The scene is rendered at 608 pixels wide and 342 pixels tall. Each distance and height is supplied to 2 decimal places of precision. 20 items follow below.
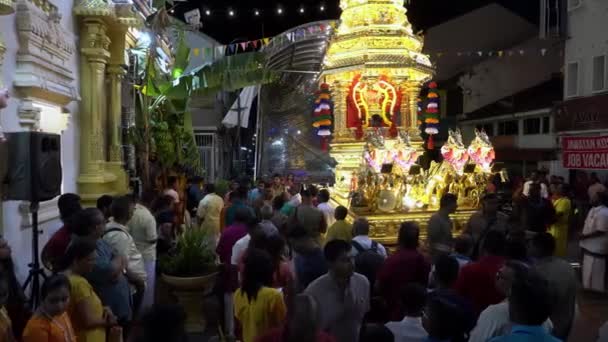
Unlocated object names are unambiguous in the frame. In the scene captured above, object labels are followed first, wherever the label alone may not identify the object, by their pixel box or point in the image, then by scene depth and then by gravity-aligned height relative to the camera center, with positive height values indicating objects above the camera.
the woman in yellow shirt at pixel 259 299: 3.39 -0.95
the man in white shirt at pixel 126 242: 4.39 -0.77
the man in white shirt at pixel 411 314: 3.00 -0.95
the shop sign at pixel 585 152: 13.22 +0.09
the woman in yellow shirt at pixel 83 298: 3.29 -0.93
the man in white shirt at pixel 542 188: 10.74 -0.69
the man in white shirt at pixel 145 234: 5.51 -0.88
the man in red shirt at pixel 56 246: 4.29 -0.79
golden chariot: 9.09 +0.41
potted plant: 5.78 -1.37
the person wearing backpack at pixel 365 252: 4.43 -0.88
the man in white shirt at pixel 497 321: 2.98 -0.95
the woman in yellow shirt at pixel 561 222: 8.02 -1.02
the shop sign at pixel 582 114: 14.24 +1.19
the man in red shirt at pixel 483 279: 3.77 -0.90
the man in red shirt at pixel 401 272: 4.11 -0.93
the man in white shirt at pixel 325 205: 7.19 -0.73
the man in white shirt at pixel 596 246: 7.26 -1.27
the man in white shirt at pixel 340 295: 3.62 -0.99
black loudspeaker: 4.73 -0.17
